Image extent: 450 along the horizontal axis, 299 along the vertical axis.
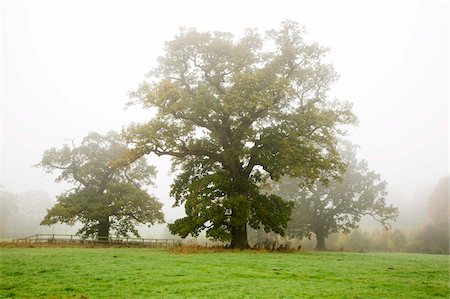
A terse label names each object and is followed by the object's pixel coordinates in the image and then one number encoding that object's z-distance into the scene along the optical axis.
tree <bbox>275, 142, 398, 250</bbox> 45.75
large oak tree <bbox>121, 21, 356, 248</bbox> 28.33
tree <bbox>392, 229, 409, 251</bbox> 55.56
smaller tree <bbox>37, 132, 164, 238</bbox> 40.72
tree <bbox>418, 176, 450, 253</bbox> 52.18
